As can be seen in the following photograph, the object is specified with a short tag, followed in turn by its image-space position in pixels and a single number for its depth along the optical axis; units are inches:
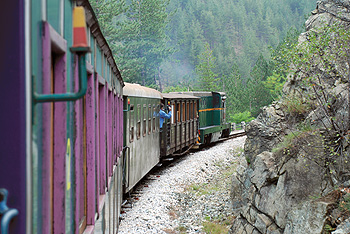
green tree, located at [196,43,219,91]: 2342.5
